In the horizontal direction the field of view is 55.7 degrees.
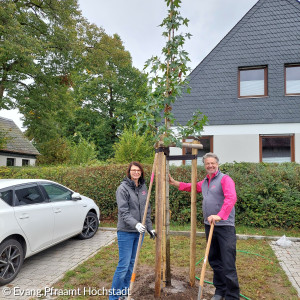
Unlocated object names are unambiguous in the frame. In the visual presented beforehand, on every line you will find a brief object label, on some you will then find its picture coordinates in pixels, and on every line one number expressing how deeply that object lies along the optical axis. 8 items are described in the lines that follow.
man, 3.64
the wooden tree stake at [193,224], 4.09
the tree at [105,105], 32.47
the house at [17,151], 25.03
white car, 4.60
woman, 3.68
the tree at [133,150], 13.16
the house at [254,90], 11.70
